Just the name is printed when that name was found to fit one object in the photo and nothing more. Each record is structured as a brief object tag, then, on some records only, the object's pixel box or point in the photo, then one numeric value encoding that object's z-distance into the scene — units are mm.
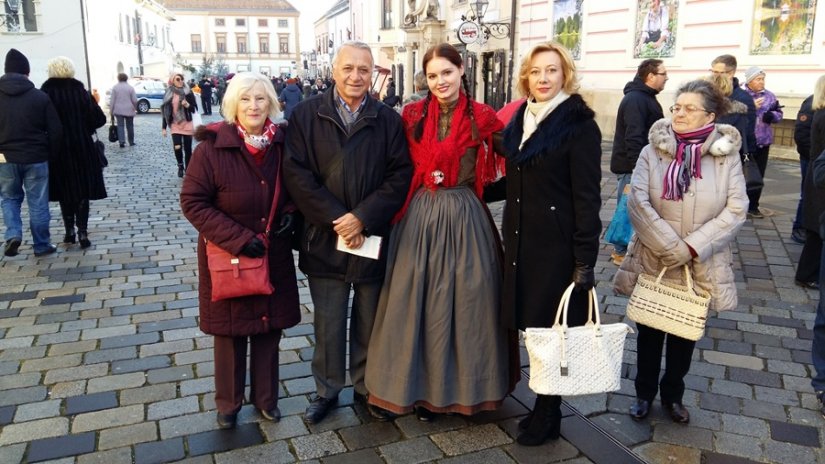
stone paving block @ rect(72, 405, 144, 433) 3564
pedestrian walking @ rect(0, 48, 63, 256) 6406
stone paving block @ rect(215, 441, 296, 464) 3277
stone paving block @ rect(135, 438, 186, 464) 3273
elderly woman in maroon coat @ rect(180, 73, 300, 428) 3285
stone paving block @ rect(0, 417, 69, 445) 3441
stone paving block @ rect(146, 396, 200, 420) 3697
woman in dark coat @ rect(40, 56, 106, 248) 6883
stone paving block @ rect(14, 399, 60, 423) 3656
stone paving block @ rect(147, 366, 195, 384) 4122
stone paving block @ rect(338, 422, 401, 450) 3457
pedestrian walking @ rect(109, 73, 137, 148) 16422
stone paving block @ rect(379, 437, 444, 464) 3320
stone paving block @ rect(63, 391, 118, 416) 3736
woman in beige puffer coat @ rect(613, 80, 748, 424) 3363
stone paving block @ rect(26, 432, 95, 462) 3283
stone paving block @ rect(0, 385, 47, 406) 3838
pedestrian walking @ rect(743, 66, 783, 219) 8492
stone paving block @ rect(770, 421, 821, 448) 3502
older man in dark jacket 3354
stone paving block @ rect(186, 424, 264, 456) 3375
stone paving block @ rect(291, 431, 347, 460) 3352
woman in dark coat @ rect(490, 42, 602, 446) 3115
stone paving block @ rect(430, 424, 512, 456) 3424
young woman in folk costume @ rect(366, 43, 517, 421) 3424
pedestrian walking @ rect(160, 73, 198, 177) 11930
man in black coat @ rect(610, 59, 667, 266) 6047
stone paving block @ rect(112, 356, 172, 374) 4260
